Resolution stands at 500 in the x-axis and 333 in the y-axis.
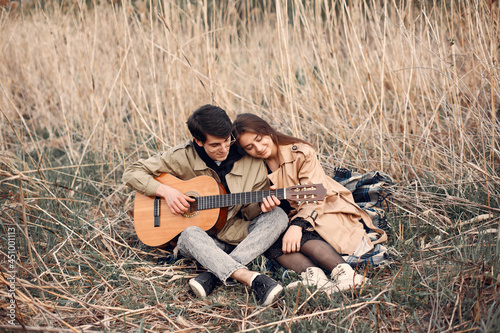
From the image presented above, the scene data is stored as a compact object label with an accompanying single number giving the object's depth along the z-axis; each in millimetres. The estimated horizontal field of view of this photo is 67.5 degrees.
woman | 2041
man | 1983
